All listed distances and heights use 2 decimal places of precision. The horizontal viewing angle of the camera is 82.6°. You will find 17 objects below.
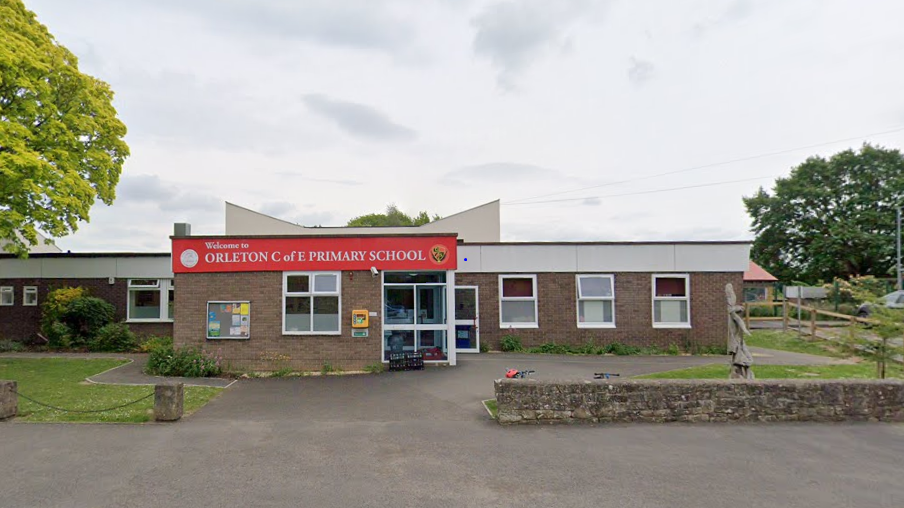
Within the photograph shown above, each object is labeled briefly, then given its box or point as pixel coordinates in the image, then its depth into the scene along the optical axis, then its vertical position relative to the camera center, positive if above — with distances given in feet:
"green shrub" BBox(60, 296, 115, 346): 58.90 -3.02
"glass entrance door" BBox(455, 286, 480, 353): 56.18 -4.01
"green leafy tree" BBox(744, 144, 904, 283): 115.55 +15.73
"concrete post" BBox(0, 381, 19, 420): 28.86 -6.10
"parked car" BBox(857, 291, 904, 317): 79.05 -2.66
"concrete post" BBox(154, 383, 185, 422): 28.45 -6.26
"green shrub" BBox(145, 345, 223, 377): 42.83 -6.14
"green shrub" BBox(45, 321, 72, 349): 58.70 -4.96
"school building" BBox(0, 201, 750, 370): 44.78 -0.40
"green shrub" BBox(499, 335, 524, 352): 55.83 -6.22
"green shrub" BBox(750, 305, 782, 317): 101.14 -5.44
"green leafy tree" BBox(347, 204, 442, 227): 210.18 +29.44
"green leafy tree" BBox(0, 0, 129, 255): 44.39 +15.34
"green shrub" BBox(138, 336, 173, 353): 55.47 -5.77
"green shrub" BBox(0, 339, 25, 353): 59.26 -6.22
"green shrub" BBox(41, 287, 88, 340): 59.31 -1.65
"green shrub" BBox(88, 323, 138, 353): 58.08 -5.61
